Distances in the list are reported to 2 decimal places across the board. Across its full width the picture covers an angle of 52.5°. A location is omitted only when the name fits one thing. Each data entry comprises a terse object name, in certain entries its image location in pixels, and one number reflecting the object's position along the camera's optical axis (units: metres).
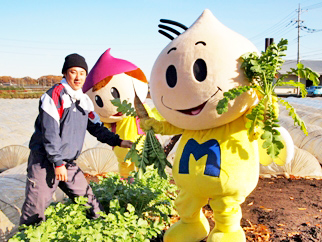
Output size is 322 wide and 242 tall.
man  2.86
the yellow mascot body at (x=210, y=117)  2.60
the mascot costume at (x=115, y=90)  4.59
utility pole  36.28
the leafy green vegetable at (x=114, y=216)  2.50
